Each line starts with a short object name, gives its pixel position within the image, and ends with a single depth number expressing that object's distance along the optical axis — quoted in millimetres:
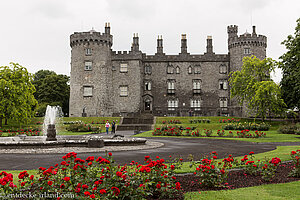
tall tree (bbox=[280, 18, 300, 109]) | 37509
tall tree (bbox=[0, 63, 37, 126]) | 39406
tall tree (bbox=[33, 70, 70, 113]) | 66938
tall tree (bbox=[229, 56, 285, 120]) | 38250
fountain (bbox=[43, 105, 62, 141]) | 19906
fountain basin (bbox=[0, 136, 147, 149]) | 17391
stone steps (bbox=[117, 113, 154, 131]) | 39703
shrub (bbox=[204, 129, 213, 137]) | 28078
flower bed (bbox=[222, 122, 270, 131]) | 33438
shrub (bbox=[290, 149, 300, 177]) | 9066
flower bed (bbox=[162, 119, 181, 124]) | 43334
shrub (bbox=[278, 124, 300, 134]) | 31250
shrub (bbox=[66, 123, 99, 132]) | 35312
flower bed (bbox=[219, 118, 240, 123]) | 41950
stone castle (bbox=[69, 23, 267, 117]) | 52438
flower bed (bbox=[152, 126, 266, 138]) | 27000
